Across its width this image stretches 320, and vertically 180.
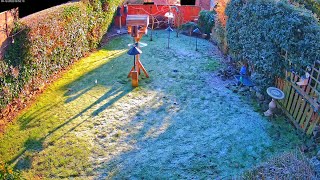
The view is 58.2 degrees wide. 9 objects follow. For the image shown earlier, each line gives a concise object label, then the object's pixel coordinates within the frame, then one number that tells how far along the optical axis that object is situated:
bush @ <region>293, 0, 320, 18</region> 8.81
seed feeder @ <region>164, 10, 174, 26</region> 13.80
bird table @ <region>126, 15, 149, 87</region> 8.45
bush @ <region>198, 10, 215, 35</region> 13.31
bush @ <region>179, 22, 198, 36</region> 14.27
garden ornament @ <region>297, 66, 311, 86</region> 5.93
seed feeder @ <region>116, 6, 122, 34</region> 14.85
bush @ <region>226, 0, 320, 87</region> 5.91
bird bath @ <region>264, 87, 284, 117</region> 6.73
